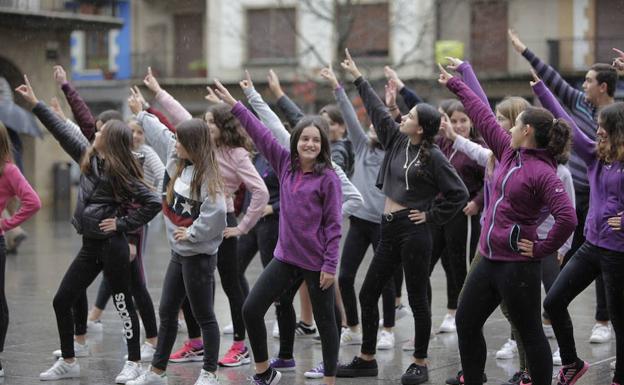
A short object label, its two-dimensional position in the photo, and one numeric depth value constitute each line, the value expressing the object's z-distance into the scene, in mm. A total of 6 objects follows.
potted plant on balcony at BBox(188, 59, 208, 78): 39750
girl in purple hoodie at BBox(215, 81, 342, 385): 6902
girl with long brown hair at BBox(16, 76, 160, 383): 7469
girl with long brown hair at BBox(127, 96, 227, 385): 7137
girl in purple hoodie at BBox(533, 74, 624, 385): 6746
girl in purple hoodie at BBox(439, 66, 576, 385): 6145
